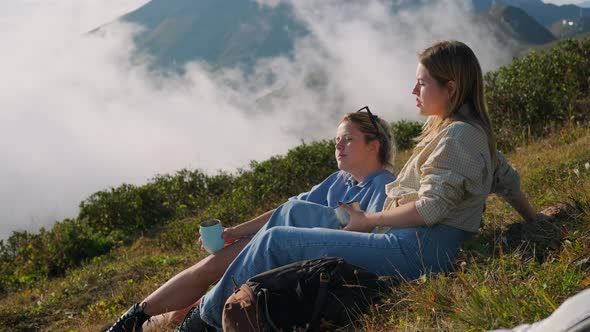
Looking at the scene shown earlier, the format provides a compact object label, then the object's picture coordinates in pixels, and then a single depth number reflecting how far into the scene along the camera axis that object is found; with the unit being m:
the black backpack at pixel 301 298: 3.19
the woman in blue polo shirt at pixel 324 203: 4.07
